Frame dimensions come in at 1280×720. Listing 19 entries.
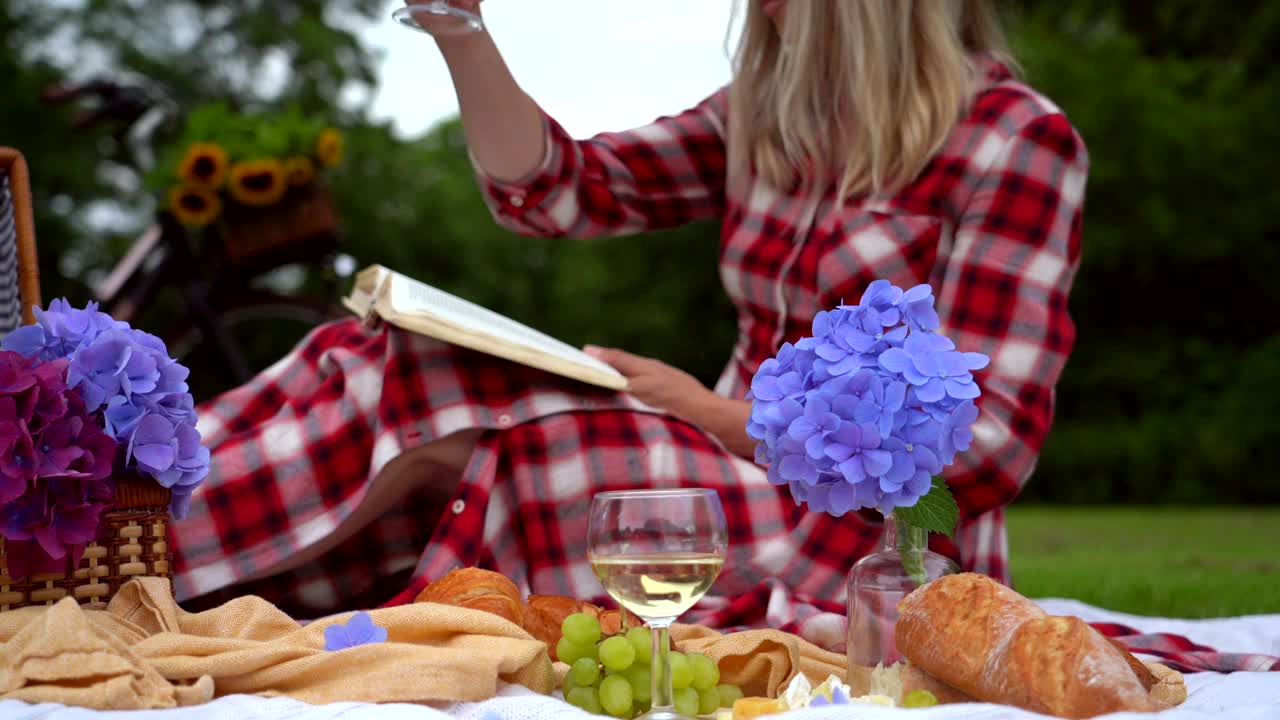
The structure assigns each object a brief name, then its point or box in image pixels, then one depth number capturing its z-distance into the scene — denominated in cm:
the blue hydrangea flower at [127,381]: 160
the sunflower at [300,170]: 450
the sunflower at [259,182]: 446
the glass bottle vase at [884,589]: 147
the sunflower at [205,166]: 452
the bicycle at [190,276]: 453
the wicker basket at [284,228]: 458
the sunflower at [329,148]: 452
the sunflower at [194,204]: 452
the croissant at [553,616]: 173
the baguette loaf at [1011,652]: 126
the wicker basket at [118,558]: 159
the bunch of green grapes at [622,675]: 141
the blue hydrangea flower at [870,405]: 137
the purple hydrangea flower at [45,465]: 148
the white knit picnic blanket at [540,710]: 122
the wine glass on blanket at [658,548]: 123
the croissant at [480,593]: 166
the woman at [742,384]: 214
